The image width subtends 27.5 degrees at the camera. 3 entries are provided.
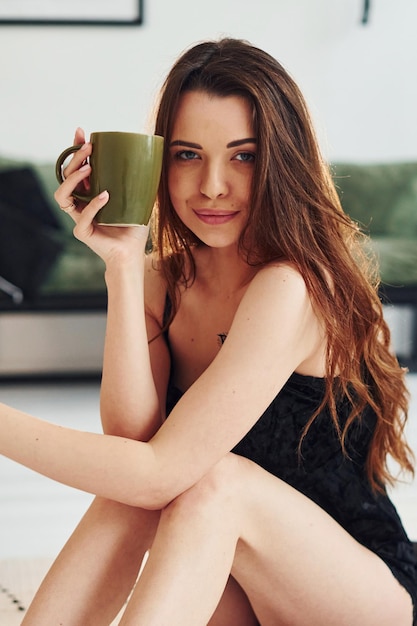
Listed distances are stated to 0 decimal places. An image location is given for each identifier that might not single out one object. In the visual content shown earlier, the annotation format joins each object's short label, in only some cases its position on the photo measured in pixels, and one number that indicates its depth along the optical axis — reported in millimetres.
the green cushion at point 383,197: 3416
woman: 1078
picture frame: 3555
